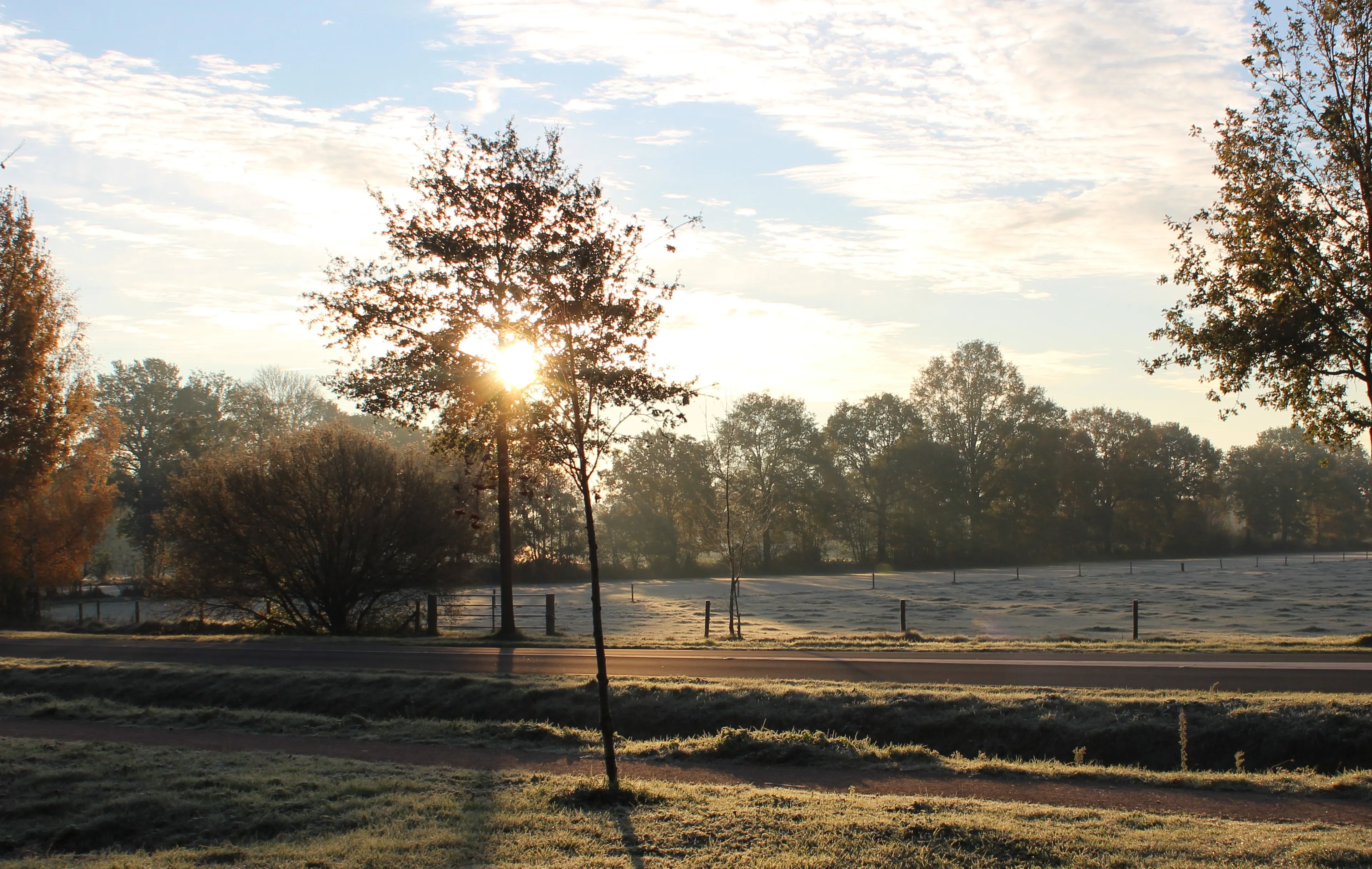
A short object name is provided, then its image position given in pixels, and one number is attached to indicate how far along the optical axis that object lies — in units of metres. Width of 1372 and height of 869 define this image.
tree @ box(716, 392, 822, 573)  82.56
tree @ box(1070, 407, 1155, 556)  88.50
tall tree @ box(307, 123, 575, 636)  23.39
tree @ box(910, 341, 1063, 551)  83.88
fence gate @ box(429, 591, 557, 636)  30.59
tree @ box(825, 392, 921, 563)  87.25
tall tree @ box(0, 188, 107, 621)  35.75
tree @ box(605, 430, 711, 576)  83.19
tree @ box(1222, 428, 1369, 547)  103.12
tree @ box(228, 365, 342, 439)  91.12
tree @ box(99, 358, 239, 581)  72.56
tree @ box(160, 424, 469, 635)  31.00
